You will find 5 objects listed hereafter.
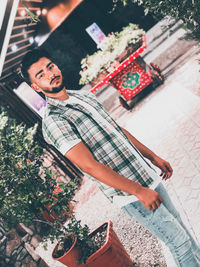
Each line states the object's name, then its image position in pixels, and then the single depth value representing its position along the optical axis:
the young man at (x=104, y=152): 1.45
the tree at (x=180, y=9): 3.13
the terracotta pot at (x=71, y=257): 2.51
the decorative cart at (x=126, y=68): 5.89
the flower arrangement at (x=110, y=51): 5.84
